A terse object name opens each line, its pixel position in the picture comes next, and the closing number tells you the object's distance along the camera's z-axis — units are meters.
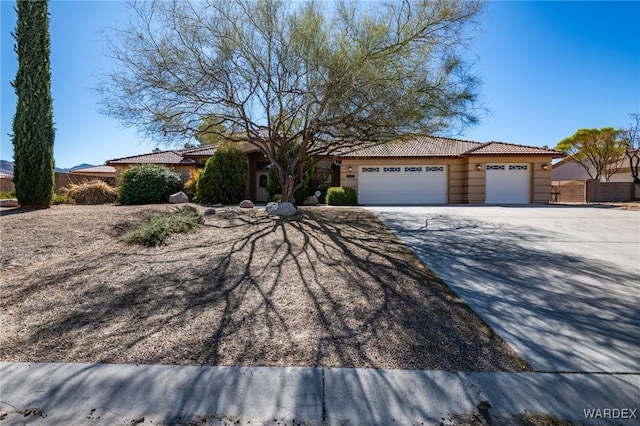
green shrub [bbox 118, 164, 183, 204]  14.71
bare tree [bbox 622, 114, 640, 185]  26.91
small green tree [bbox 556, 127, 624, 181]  28.02
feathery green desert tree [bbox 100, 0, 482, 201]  7.71
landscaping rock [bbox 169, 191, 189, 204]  14.50
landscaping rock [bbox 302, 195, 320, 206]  17.14
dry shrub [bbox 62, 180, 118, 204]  15.55
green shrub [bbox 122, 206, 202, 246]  6.94
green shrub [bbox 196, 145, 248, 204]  16.30
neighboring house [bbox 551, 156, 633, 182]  30.95
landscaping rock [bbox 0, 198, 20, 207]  11.47
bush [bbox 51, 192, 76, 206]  13.61
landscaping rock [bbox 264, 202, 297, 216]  10.89
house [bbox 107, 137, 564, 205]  19.06
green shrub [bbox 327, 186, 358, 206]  16.80
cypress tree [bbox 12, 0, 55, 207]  10.47
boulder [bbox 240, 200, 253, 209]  13.25
